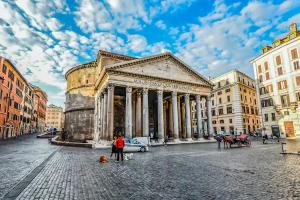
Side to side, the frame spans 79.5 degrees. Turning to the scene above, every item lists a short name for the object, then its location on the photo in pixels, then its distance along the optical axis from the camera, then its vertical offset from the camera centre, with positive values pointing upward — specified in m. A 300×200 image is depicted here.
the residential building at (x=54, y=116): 114.69 +7.30
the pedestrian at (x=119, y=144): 11.81 -1.16
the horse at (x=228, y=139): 19.42 -1.62
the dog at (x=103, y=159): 11.24 -2.04
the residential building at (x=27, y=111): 53.92 +5.34
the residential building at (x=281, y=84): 30.34 +7.13
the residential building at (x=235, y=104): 43.34 +5.03
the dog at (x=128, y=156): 12.60 -2.13
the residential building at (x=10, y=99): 36.16 +6.71
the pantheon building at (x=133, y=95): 25.27 +5.50
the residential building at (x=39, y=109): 75.10 +8.62
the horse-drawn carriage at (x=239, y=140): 19.72 -1.77
